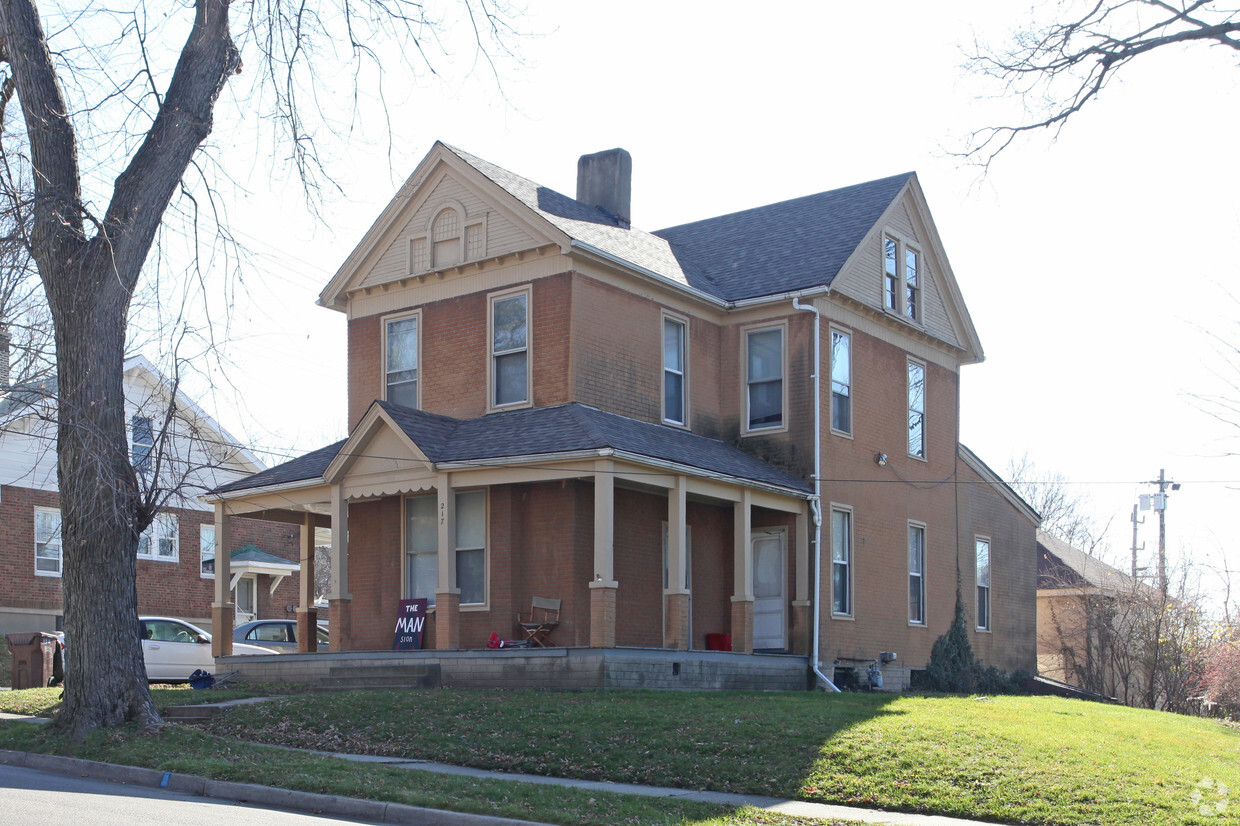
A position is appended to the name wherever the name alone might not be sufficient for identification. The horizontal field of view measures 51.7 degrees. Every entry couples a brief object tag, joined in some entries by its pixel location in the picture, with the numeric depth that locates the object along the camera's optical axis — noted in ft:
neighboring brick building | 98.48
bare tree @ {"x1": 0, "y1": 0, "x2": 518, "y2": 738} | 46.09
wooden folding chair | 66.54
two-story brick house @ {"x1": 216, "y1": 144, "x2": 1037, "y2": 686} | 66.94
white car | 79.00
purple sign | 70.08
